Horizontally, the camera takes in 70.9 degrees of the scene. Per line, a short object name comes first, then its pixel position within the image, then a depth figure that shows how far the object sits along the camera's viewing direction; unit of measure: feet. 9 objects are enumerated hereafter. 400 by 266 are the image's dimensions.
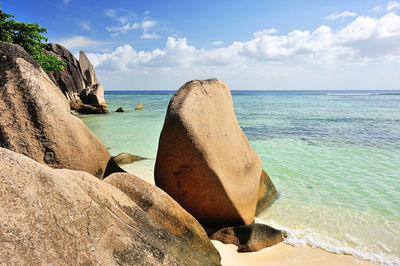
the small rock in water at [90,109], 71.15
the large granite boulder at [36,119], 9.82
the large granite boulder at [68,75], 79.77
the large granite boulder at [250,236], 10.64
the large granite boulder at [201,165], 11.15
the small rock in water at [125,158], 23.30
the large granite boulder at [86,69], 96.02
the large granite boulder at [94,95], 76.18
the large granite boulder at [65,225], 5.11
